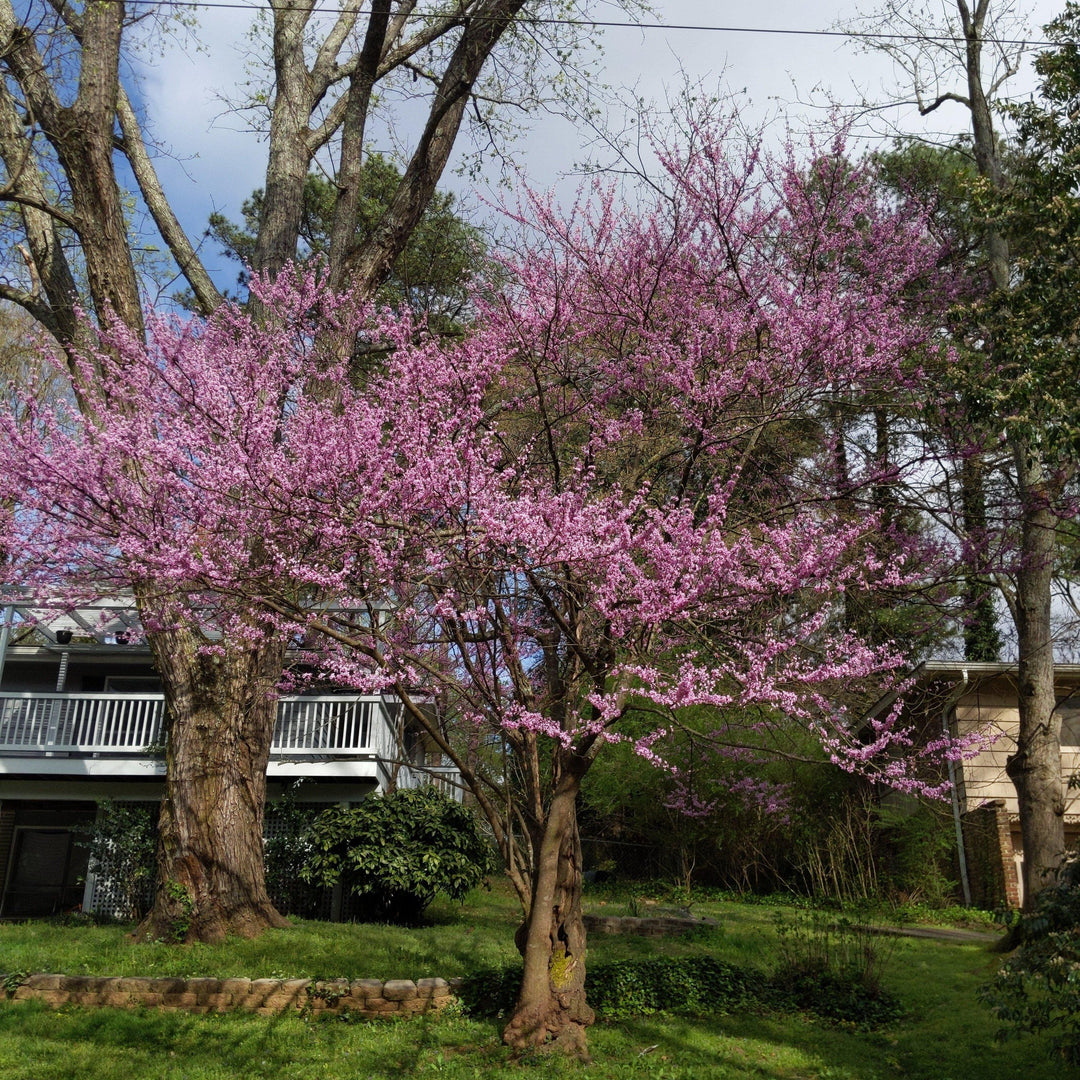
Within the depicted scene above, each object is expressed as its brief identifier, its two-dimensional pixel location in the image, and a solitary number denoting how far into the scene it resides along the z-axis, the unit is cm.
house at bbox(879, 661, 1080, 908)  1204
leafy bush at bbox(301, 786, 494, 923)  1105
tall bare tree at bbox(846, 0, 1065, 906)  851
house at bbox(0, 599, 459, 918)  1361
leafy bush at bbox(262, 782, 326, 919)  1213
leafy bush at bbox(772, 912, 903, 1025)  760
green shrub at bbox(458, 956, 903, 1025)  744
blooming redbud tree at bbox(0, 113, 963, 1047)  559
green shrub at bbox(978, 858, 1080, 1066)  495
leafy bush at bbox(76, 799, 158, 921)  1135
